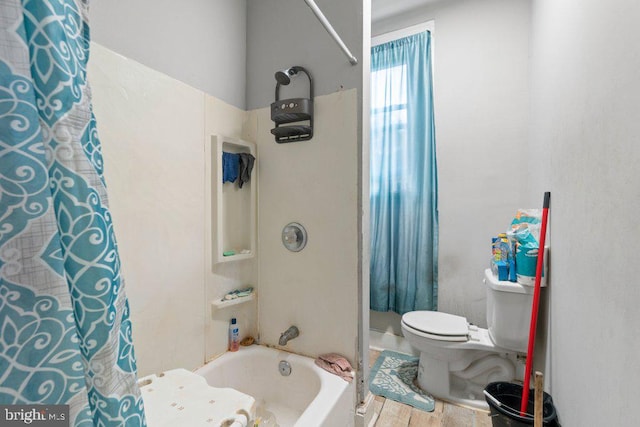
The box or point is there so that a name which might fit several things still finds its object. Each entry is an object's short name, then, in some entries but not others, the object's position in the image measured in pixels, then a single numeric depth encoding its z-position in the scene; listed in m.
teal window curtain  2.11
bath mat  1.65
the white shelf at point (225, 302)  1.43
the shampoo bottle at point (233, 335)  1.53
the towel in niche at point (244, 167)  1.55
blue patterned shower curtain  0.34
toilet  1.51
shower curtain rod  0.97
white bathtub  1.28
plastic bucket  1.15
